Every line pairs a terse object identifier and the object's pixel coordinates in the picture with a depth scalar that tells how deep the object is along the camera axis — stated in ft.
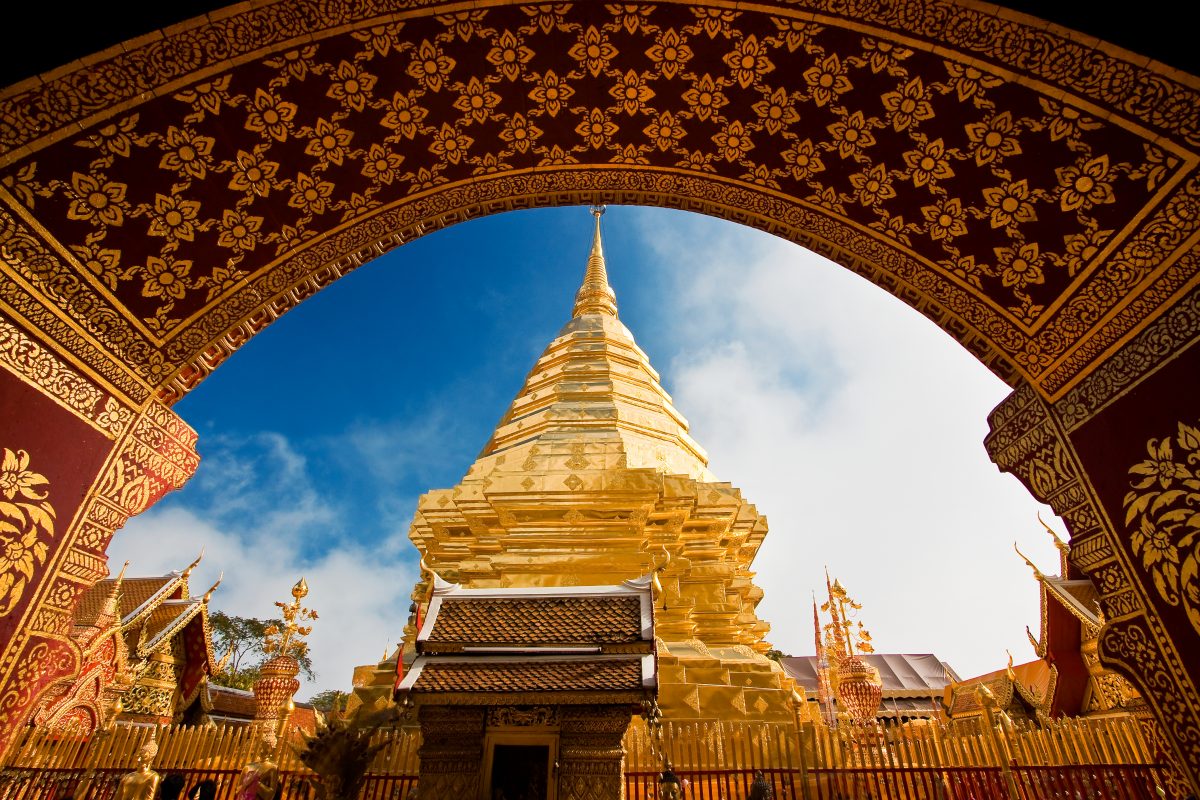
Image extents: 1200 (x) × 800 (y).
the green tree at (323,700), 127.01
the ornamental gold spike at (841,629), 45.84
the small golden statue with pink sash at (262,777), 19.55
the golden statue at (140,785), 19.20
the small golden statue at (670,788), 16.44
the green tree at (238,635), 112.91
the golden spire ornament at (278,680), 37.11
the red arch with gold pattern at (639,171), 9.37
